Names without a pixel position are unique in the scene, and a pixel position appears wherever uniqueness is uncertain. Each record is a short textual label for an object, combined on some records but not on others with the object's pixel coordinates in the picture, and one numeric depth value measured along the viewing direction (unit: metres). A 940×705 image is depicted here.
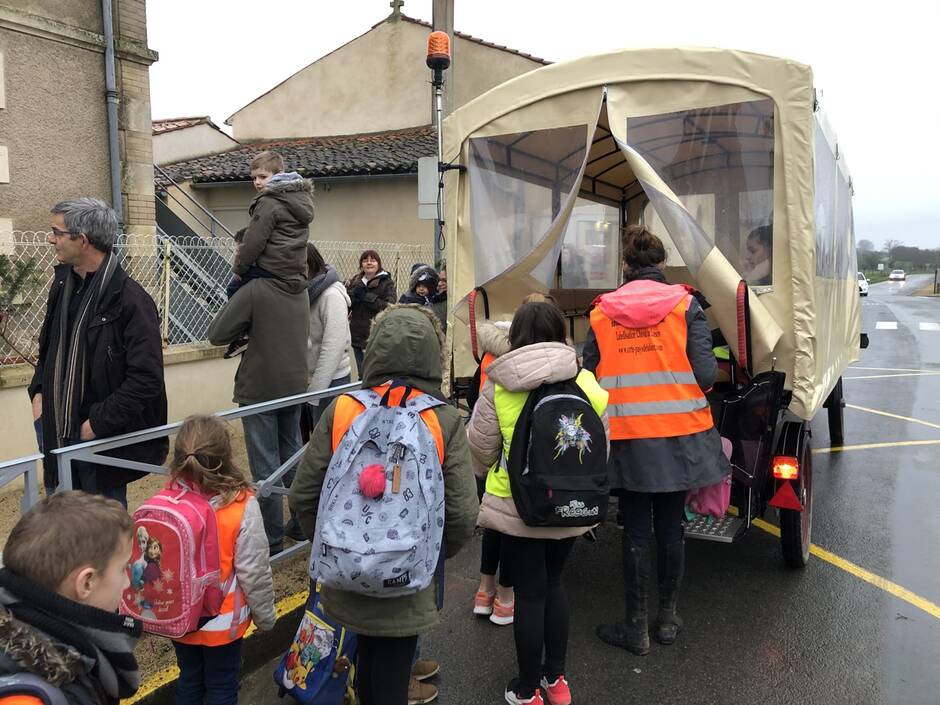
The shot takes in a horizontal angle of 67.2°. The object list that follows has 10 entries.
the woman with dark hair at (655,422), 3.22
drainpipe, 6.95
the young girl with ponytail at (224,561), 2.29
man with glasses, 2.85
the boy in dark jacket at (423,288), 5.80
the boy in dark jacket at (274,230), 3.47
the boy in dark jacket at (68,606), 1.23
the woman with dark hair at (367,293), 6.65
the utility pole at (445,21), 12.98
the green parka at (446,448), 2.19
